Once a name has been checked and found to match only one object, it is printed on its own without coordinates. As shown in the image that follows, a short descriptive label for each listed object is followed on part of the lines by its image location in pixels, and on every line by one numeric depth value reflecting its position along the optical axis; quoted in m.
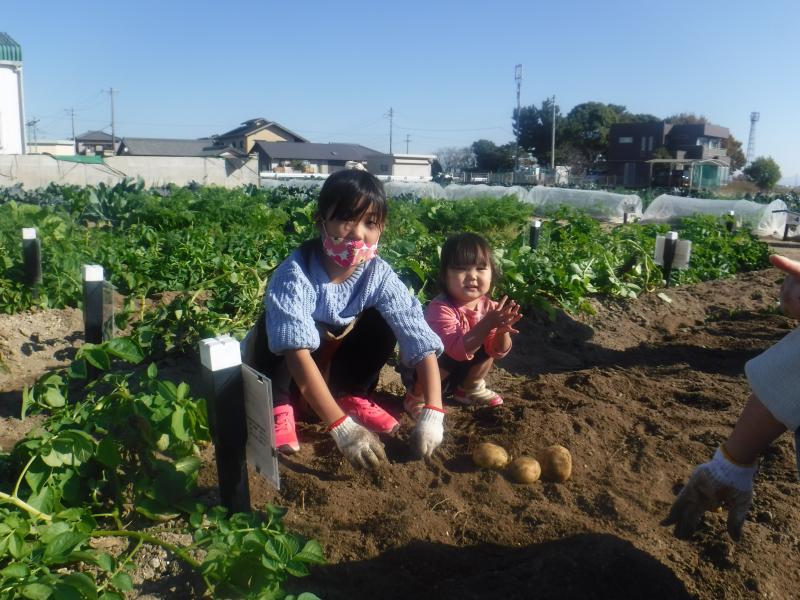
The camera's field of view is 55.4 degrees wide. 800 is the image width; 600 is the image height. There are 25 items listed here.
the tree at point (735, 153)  73.91
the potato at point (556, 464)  2.66
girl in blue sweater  2.56
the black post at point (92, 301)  3.45
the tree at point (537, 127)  65.31
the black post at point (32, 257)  4.82
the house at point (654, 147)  56.91
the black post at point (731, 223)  11.79
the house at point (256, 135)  68.88
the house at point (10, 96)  25.86
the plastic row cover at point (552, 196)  21.78
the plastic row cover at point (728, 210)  19.06
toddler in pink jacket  3.22
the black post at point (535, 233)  6.54
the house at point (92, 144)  78.94
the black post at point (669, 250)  7.17
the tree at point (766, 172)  60.09
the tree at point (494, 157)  68.69
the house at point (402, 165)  60.09
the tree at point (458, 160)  80.47
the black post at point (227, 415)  1.96
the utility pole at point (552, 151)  59.97
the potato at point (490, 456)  2.70
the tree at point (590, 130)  65.72
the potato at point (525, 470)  2.63
